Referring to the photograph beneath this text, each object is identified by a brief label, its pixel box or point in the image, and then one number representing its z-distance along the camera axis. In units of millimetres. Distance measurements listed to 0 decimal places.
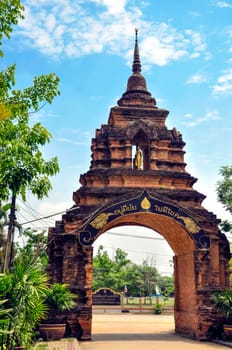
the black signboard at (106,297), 38219
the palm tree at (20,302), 8742
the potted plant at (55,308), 13820
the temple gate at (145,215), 15438
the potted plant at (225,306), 14445
